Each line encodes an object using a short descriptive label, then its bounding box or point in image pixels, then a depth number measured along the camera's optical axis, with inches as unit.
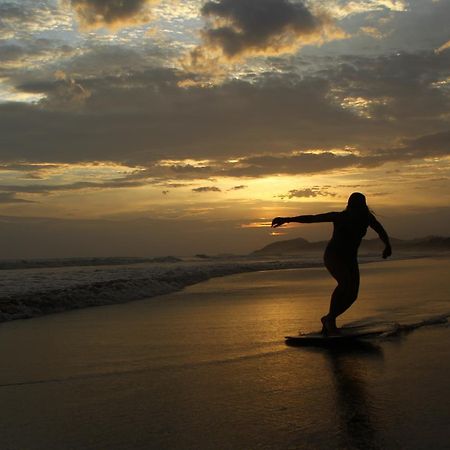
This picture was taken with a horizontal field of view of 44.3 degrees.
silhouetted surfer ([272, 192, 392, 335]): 289.6
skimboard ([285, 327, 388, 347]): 268.5
